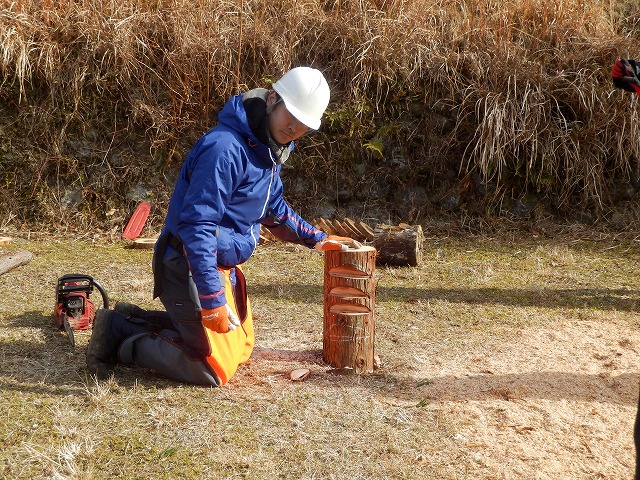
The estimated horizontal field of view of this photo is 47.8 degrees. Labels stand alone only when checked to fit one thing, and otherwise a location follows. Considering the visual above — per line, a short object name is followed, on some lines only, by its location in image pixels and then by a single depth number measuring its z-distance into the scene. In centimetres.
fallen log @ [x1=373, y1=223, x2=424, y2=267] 657
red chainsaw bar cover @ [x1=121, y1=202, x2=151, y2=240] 749
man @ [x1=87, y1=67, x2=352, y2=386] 354
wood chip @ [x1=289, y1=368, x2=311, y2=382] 402
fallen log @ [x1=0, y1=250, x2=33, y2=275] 610
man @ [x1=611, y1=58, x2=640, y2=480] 291
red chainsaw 464
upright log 406
